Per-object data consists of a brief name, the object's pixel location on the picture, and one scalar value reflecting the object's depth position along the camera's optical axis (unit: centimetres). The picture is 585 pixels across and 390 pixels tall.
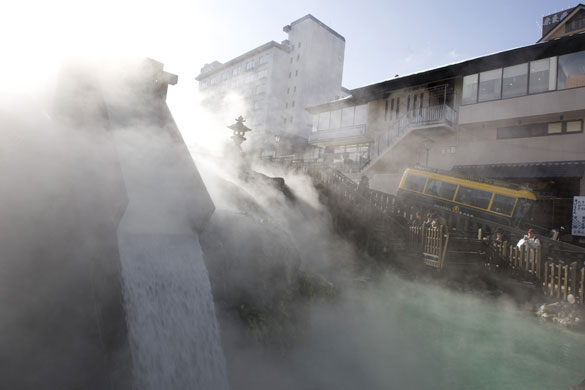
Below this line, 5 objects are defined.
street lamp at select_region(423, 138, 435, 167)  1364
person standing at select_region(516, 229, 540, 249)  781
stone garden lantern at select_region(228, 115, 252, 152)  1108
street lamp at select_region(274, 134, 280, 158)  3063
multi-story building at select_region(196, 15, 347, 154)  3497
